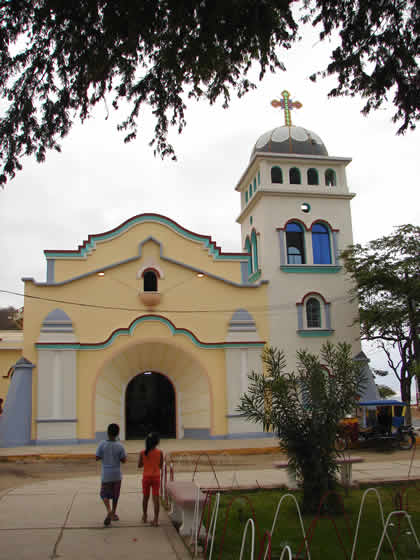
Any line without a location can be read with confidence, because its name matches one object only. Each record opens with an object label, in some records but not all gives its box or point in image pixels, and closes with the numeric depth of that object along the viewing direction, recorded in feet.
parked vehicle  62.64
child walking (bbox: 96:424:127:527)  27.30
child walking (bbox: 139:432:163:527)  27.78
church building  70.79
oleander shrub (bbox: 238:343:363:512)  29.55
